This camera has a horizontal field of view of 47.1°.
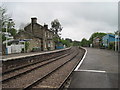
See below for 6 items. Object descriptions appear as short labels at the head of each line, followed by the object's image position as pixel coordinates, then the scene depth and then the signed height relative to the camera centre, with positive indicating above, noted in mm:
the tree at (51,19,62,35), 75806 +9586
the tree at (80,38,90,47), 100956 +536
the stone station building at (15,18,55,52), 33719 +1888
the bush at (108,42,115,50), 33075 -717
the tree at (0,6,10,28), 28516 +5584
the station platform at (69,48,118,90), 5645 -1702
